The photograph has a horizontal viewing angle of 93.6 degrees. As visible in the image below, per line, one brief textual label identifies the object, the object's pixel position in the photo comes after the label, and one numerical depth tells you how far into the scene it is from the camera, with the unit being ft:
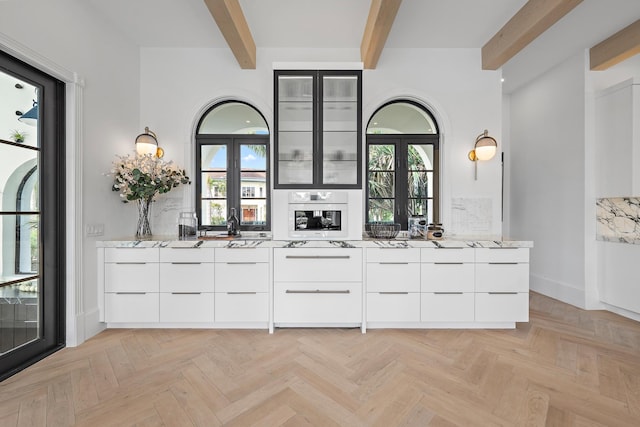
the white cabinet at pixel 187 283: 9.48
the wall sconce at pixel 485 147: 11.11
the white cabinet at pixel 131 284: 9.48
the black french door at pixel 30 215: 7.10
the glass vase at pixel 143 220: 10.71
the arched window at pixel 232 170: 12.15
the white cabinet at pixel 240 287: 9.49
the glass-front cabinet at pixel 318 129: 10.12
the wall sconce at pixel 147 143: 10.77
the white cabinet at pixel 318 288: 9.48
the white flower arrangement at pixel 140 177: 9.71
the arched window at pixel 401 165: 12.25
